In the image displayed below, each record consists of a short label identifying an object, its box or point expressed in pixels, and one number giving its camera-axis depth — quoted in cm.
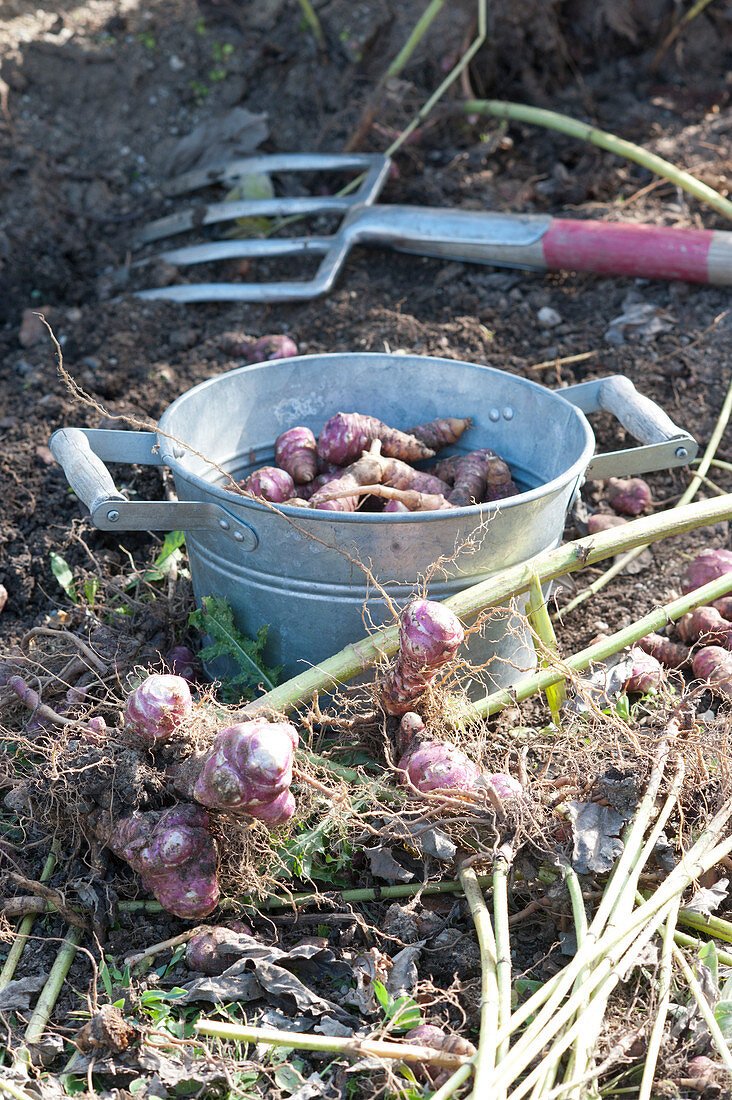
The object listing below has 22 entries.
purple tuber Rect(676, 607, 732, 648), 176
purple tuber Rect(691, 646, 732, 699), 172
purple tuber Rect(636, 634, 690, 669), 177
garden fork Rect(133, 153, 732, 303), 209
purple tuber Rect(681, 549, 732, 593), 179
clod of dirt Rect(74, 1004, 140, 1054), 125
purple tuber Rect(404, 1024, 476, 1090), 118
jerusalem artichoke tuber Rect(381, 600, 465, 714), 148
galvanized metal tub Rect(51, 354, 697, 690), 163
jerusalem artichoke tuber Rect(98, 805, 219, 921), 138
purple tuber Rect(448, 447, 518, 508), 176
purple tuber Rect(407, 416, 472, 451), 181
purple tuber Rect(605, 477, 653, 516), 193
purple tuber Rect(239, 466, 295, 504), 174
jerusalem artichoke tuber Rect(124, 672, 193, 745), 143
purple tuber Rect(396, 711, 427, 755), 156
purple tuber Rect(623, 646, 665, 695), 173
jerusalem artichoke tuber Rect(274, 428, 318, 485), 178
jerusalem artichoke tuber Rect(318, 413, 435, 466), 177
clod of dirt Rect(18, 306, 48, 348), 215
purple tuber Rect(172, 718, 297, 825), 131
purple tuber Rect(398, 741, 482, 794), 145
